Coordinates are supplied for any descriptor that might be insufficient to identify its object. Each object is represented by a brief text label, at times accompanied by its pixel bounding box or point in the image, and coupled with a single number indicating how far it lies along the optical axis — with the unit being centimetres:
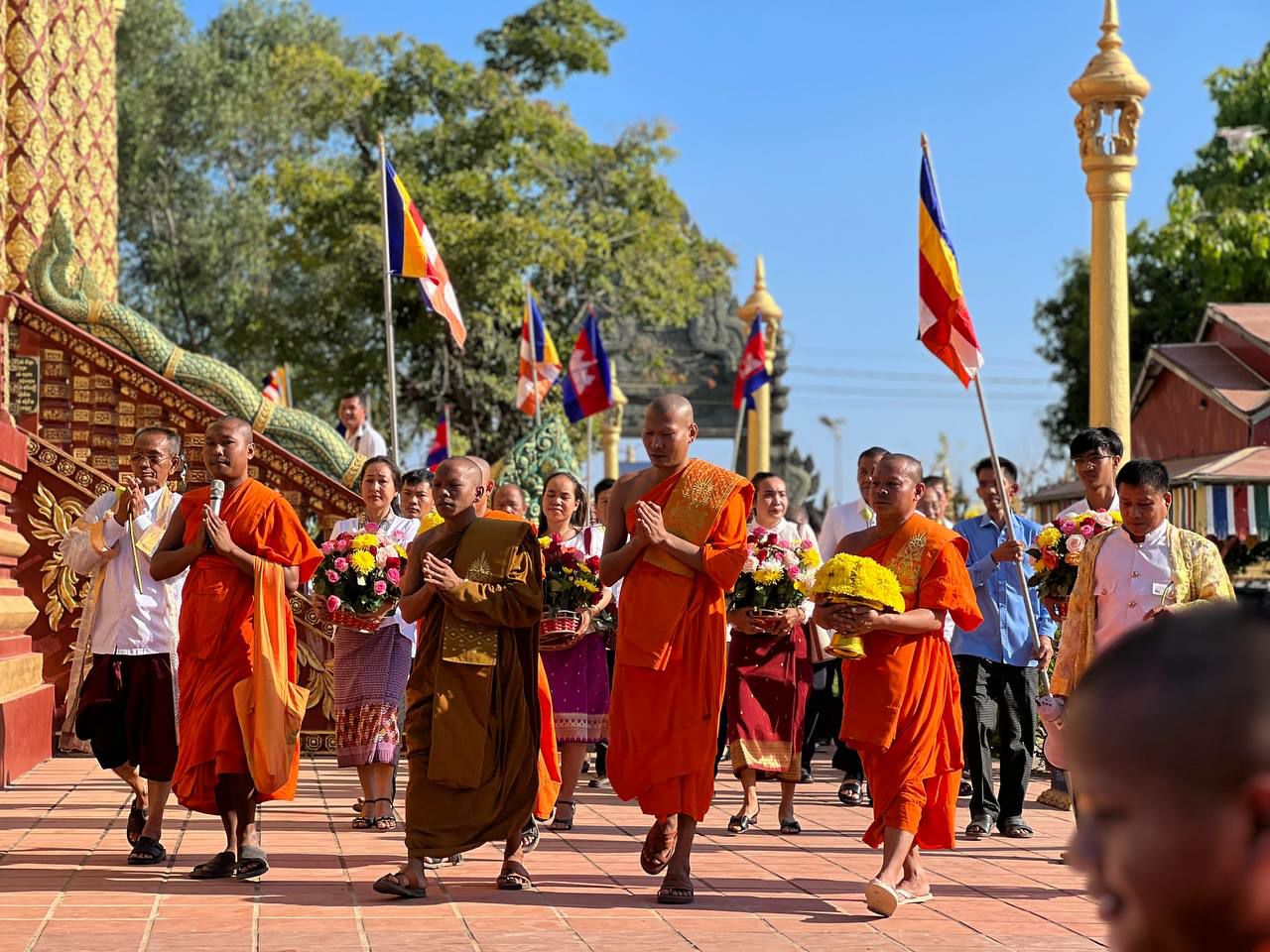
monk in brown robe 678
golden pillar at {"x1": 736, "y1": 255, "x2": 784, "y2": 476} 2366
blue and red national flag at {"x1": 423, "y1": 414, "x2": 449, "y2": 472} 2189
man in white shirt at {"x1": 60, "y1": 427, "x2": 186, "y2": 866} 775
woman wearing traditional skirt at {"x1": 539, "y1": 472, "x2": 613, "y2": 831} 937
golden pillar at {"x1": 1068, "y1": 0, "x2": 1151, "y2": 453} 1286
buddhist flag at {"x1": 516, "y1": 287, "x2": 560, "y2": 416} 2002
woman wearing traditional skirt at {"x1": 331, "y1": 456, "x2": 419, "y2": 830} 905
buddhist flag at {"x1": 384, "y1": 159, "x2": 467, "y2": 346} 1342
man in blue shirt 902
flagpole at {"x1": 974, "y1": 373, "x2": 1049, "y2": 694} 910
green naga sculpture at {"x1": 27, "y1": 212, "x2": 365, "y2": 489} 1293
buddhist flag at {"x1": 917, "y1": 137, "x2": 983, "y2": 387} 996
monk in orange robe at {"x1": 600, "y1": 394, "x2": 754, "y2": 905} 700
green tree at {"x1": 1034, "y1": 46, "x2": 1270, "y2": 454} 2820
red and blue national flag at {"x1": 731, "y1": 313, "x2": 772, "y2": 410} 2205
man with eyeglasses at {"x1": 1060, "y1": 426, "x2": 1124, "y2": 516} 831
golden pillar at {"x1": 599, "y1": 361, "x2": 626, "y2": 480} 3415
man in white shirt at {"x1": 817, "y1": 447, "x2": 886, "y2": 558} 1101
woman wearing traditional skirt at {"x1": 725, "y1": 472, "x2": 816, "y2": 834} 927
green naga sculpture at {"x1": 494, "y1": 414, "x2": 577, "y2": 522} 1508
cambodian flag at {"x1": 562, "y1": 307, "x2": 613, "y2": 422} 1938
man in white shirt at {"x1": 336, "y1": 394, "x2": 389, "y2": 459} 1410
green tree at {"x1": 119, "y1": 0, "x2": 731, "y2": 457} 3039
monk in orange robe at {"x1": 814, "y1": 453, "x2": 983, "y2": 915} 679
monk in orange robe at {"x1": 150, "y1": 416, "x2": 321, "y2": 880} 720
